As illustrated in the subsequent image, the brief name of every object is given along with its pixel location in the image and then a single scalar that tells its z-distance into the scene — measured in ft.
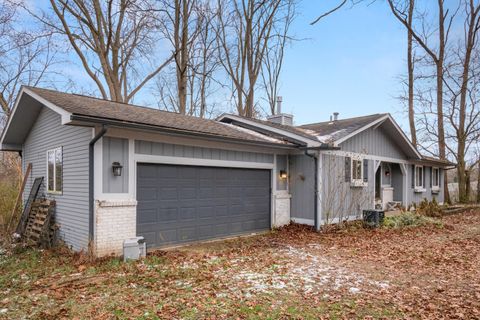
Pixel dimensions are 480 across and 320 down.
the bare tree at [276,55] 65.10
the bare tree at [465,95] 61.41
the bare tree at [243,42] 62.28
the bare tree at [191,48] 53.36
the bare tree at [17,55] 46.75
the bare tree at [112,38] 48.24
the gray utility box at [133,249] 20.59
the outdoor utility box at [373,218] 34.78
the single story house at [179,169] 21.77
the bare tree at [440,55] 62.39
